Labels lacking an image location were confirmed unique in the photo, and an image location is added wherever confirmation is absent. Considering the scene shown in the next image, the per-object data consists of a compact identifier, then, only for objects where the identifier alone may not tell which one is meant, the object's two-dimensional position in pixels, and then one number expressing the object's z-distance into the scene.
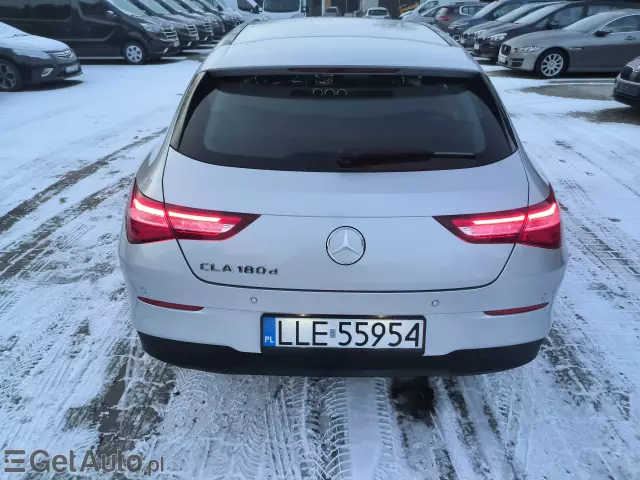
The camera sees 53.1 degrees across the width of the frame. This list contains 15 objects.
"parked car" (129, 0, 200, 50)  18.50
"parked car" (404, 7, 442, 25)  25.88
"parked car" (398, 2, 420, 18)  40.41
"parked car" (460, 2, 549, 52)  18.44
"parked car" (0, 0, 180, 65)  16.50
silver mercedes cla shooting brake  2.30
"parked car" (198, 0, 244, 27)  27.04
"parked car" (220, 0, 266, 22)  29.61
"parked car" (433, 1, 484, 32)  23.94
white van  29.23
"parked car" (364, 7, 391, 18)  35.28
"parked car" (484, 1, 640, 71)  16.31
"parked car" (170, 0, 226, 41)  23.11
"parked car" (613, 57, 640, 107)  9.60
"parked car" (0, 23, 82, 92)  12.26
